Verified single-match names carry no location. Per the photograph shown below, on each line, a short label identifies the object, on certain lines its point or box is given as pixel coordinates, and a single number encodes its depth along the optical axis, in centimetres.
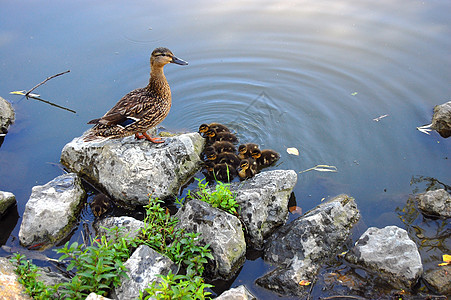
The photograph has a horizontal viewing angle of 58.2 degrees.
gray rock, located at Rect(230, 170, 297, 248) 381
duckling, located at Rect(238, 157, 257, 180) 462
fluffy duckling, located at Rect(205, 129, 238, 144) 518
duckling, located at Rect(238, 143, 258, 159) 491
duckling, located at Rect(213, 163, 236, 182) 470
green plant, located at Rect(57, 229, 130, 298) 298
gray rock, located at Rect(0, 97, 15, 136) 558
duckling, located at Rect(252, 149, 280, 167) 484
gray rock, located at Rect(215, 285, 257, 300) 298
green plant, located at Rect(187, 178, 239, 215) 373
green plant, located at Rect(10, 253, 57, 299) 301
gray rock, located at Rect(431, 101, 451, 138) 505
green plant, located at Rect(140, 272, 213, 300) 279
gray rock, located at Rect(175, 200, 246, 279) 348
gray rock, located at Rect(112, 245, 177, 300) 312
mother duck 442
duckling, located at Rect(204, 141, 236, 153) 502
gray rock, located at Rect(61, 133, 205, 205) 434
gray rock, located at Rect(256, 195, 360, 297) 342
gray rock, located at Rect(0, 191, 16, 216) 426
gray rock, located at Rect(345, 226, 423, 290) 336
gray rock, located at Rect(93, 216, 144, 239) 363
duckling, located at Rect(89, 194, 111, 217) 418
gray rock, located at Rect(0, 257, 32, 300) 298
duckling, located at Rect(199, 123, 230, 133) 520
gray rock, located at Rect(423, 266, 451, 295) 330
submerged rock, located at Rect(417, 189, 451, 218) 399
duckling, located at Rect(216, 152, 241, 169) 480
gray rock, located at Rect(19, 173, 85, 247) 393
